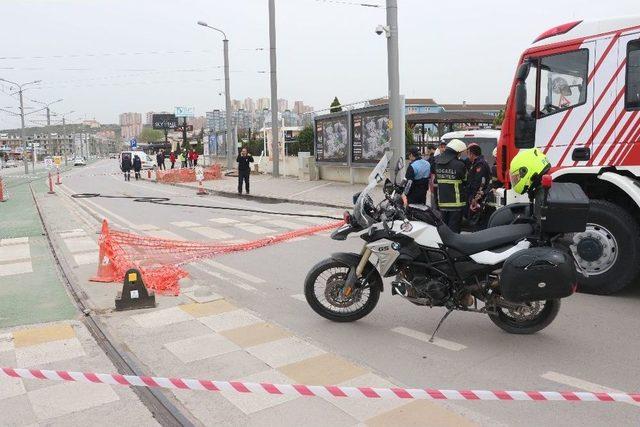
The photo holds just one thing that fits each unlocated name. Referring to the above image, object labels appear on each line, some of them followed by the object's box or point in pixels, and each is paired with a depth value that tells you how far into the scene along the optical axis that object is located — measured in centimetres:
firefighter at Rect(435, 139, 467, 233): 827
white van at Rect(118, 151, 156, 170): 5441
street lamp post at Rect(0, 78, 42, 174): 5325
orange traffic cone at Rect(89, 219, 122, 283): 722
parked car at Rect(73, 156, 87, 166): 7919
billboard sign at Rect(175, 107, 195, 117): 7978
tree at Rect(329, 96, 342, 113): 4620
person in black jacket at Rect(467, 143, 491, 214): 903
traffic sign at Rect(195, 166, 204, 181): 2348
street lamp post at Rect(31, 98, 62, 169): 7379
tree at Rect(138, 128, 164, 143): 16688
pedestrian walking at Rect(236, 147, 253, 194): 2048
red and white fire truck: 591
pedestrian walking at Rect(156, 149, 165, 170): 4086
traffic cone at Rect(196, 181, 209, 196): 2211
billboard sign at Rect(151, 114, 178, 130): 9000
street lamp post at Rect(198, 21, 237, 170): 3325
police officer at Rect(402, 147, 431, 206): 961
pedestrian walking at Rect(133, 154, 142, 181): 3528
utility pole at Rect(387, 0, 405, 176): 1394
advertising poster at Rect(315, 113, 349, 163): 2175
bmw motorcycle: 436
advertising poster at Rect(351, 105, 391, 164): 1936
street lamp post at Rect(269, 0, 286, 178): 2550
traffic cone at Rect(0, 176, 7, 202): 1957
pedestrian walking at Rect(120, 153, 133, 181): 3473
